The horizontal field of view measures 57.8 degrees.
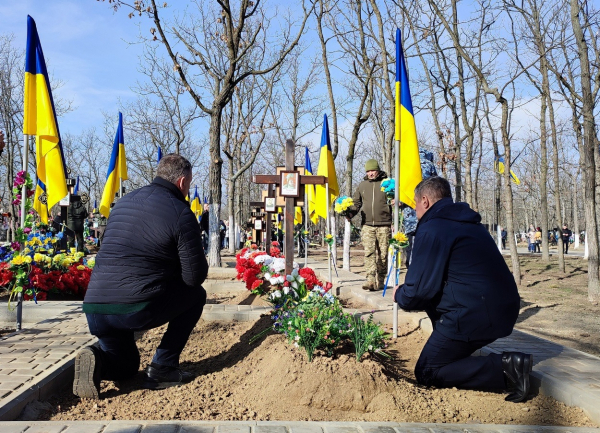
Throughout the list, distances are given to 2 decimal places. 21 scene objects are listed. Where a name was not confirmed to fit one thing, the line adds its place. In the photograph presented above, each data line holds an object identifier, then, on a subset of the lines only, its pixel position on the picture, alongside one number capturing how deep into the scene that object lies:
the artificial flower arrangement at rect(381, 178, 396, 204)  7.84
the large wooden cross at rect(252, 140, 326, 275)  7.10
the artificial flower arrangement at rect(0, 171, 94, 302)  6.16
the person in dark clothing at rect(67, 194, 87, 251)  17.45
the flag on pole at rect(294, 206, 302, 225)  18.33
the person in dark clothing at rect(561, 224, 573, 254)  32.27
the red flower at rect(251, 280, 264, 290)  7.66
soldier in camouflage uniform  9.23
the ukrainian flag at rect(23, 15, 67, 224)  6.36
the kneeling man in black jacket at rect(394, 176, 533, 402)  3.84
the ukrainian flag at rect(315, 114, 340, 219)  11.31
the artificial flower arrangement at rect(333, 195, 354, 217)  9.42
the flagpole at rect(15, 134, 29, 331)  5.99
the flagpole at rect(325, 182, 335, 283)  10.52
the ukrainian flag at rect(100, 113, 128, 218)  11.95
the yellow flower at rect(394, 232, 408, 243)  5.71
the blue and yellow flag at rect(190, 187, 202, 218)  28.84
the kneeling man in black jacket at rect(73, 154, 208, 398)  3.89
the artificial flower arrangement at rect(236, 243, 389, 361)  4.05
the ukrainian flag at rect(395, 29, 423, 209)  6.03
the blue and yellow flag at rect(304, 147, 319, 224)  13.83
